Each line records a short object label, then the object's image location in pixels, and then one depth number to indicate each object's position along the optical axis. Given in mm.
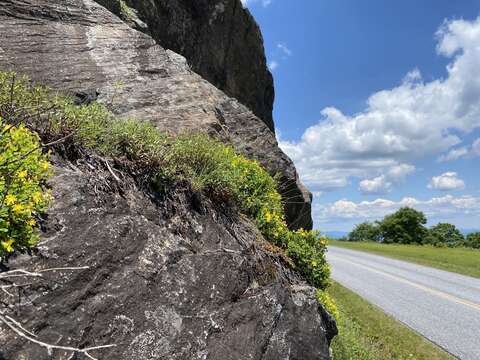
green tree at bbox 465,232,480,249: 109188
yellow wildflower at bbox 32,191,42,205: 3303
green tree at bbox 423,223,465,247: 108031
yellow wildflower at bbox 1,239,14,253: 2857
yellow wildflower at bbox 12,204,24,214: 2980
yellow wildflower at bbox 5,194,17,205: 2969
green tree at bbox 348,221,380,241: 115500
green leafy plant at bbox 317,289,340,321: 7167
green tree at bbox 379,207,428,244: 97488
